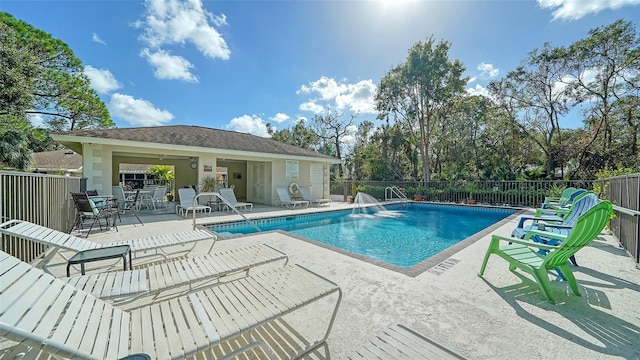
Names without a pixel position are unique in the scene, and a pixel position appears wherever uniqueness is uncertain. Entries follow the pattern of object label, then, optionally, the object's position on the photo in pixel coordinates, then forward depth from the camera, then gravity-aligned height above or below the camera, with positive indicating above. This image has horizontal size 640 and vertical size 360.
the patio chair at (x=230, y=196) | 10.48 -0.81
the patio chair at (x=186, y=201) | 9.31 -0.93
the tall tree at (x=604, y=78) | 13.16 +5.74
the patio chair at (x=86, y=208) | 6.05 -0.79
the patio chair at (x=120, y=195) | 8.93 -0.70
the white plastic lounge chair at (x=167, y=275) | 2.21 -1.03
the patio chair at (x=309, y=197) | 13.53 -1.12
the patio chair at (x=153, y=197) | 10.87 -0.91
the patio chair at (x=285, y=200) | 12.46 -1.16
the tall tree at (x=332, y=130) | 30.19 +5.89
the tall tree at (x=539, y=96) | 15.24 +5.46
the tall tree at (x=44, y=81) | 11.57 +5.46
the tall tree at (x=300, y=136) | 31.69 +5.39
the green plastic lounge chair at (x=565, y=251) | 2.81 -0.85
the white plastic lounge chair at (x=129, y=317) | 1.25 -0.99
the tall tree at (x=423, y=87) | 17.46 +6.72
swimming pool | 6.69 -1.88
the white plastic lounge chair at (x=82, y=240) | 3.00 -0.96
